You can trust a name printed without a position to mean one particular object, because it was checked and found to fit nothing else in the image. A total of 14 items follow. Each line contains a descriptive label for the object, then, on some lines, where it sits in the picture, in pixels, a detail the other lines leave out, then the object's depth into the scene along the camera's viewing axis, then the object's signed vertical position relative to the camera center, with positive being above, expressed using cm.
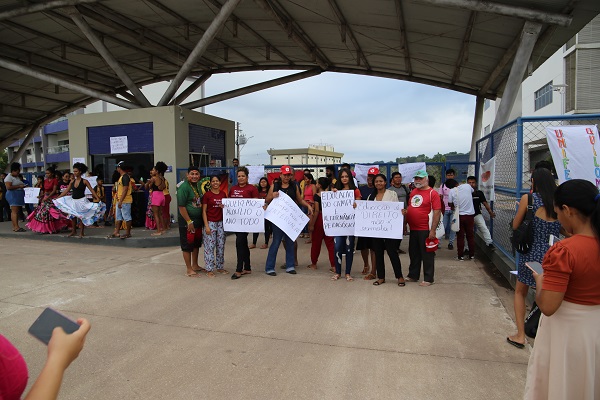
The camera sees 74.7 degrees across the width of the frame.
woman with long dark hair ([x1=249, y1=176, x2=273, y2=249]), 988 -112
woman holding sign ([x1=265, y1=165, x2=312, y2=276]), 699 -36
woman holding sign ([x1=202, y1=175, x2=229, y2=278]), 693 -77
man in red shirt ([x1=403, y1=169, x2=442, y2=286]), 622 -70
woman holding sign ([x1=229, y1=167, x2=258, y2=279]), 700 -99
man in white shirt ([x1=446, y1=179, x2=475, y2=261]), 798 -79
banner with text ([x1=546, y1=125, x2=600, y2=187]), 491 +27
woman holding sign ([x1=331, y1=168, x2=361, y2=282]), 672 -115
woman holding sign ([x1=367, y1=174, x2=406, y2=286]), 629 -115
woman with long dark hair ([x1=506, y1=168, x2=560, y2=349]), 368 -53
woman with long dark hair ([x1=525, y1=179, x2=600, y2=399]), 208 -67
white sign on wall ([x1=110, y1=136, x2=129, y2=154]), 1411 +124
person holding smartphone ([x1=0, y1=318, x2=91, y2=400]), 122 -62
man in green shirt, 681 -65
